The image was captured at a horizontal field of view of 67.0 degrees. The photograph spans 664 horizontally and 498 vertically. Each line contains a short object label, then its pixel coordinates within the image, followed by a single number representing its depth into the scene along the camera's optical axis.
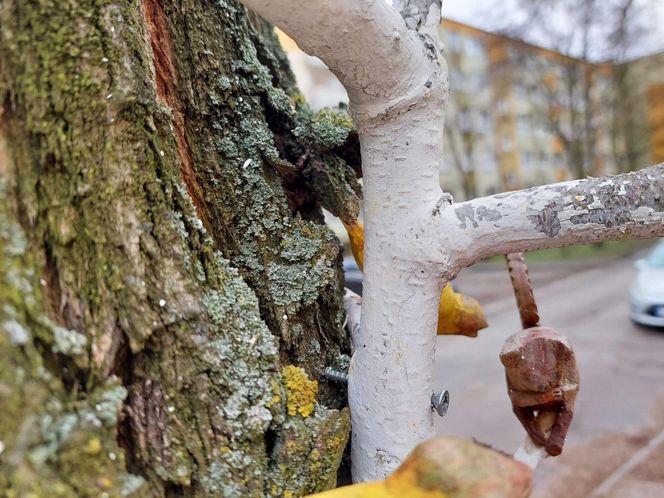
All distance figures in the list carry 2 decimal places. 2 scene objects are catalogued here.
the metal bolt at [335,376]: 0.20
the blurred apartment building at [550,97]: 10.76
